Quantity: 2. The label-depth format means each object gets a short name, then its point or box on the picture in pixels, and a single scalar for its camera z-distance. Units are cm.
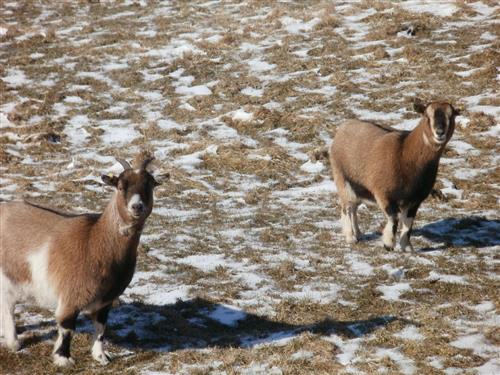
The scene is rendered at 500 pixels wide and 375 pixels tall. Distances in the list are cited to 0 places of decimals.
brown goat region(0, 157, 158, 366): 1582
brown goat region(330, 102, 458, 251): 2361
